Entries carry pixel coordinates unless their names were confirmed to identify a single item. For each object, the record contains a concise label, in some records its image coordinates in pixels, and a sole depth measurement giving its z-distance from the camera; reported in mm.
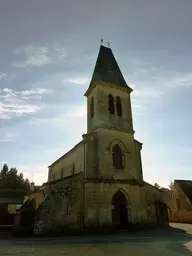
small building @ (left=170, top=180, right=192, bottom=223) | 32125
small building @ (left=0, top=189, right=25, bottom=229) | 28139
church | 19500
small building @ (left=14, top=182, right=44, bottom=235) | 19500
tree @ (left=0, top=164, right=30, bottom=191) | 66562
